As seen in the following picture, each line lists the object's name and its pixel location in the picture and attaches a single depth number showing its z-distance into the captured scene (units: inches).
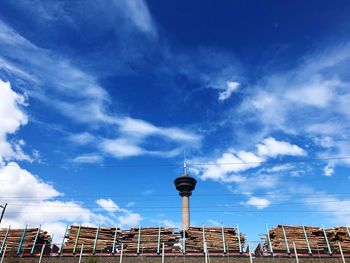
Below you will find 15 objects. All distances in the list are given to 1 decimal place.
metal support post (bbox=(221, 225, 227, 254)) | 819.7
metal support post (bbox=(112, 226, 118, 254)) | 857.0
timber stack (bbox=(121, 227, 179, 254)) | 853.2
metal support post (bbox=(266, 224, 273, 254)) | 815.0
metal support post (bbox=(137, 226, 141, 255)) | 837.1
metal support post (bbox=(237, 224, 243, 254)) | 808.6
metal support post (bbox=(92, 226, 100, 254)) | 852.6
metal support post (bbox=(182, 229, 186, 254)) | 847.7
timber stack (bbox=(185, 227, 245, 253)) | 837.8
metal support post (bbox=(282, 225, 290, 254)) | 811.1
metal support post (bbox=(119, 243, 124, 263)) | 780.1
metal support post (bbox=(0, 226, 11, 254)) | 889.6
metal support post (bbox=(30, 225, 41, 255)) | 866.6
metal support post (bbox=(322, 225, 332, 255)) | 809.7
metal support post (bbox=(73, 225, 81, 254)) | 848.9
